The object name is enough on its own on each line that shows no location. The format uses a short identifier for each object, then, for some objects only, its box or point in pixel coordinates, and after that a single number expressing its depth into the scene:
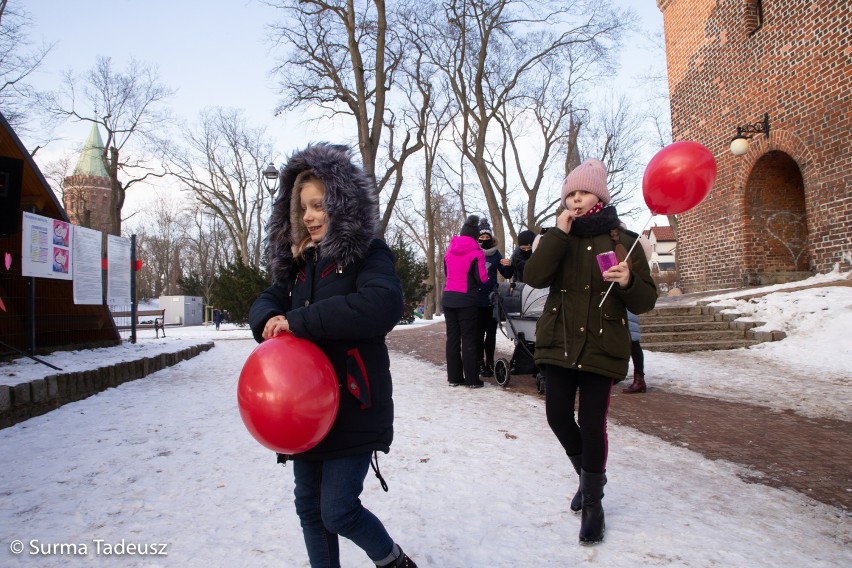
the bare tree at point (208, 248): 49.62
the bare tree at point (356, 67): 16.47
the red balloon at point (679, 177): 3.01
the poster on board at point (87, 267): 7.41
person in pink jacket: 6.59
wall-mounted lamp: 12.65
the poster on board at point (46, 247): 6.20
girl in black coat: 2.04
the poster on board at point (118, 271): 8.82
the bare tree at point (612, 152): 26.50
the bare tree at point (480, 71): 19.41
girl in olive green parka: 2.70
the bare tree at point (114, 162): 27.02
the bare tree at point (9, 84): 18.42
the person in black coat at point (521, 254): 6.19
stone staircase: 9.41
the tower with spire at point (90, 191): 34.12
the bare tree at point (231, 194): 34.34
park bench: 10.74
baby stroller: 6.54
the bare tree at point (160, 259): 63.47
